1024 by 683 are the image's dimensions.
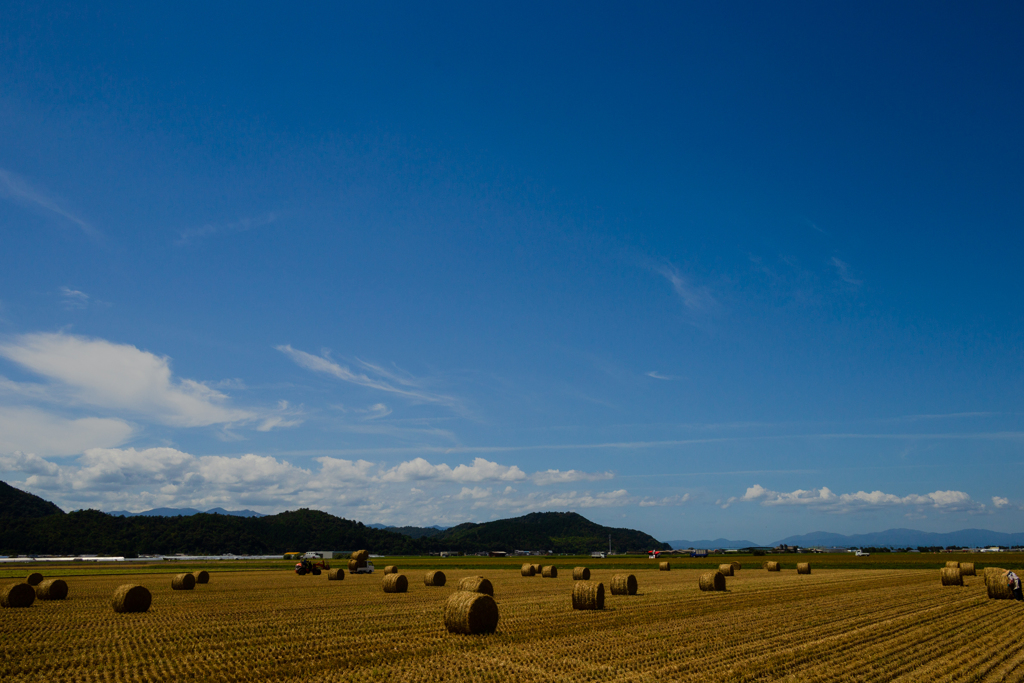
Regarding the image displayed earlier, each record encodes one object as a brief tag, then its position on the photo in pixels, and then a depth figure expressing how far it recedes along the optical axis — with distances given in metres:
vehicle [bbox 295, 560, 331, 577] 60.69
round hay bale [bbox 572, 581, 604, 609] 26.25
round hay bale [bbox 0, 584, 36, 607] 29.05
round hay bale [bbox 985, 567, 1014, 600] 28.81
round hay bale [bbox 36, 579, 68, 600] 33.88
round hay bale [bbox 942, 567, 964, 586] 37.01
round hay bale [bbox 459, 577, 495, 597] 28.88
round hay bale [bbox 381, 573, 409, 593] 36.19
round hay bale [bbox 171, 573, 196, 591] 41.97
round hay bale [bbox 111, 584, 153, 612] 27.23
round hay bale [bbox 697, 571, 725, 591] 35.25
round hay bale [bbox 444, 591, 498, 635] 19.70
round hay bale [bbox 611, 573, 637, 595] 32.81
